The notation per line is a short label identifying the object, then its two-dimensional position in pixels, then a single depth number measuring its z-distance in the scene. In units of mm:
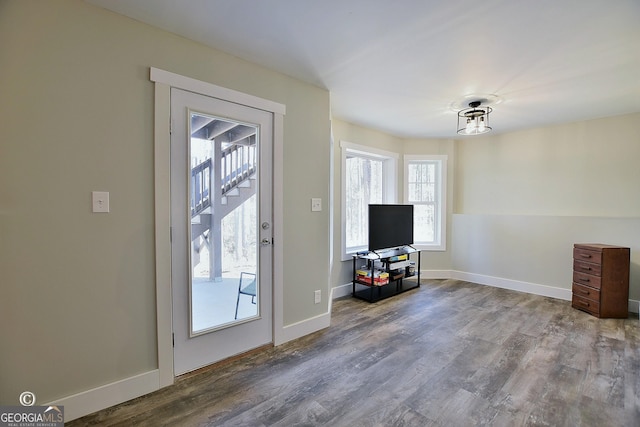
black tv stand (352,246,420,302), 3869
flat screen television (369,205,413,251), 3912
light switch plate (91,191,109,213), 1688
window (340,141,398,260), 4059
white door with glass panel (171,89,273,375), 2020
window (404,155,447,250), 4883
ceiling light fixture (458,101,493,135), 3216
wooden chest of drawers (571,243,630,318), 3189
